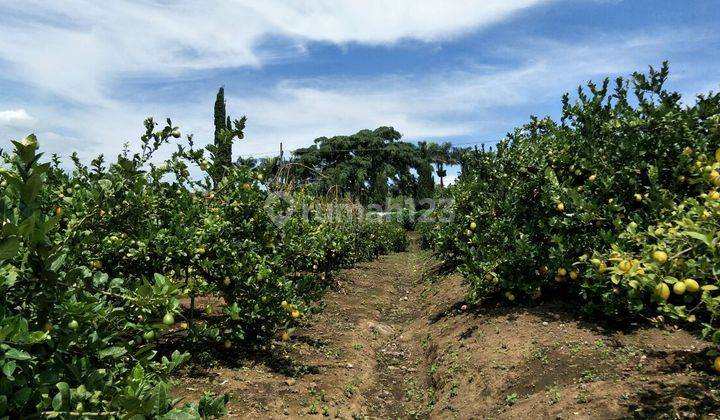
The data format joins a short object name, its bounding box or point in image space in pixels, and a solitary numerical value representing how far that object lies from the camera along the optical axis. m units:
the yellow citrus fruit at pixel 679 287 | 2.26
